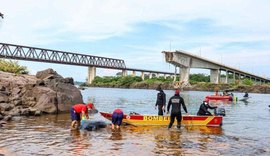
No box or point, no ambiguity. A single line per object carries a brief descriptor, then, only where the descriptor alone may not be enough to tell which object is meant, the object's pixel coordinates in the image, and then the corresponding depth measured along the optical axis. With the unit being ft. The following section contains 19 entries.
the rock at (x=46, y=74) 73.54
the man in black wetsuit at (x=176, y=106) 43.89
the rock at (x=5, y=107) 56.84
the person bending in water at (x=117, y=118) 43.62
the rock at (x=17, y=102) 62.09
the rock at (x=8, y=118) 50.02
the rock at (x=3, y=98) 59.36
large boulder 59.73
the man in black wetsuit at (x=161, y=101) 50.93
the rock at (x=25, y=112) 58.25
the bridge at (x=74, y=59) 312.77
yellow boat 48.19
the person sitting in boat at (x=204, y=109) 50.43
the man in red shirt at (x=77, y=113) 42.78
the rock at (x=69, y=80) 74.33
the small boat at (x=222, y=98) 127.28
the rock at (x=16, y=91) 64.16
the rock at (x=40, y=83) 67.53
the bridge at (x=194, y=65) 305.27
